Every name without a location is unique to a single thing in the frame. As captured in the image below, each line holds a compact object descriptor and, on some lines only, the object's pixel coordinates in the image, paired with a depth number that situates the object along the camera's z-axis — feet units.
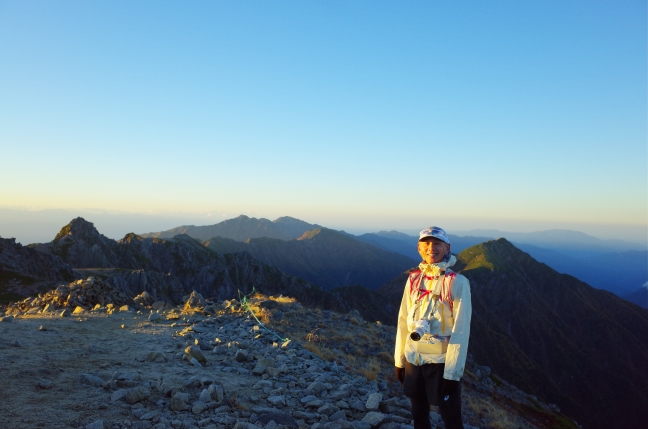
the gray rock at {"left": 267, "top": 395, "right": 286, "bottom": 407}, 26.61
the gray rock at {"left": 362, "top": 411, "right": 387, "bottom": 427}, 24.86
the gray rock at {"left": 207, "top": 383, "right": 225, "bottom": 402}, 25.08
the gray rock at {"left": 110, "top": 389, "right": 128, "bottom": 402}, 23.66
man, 17.58
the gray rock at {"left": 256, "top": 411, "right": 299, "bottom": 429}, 23.26
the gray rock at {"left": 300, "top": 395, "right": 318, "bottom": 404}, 27.53
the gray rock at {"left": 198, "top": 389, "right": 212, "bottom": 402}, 24.70
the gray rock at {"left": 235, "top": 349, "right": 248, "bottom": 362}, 36.17
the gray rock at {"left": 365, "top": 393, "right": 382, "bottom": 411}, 27.35
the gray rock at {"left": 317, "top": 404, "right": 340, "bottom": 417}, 25.79
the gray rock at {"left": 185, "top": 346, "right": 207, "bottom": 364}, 34.35
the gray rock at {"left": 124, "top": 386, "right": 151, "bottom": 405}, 23.50
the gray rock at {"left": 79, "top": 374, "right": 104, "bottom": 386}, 25.96
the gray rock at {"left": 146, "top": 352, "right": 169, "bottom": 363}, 33.09
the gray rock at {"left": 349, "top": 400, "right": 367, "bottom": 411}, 27.60
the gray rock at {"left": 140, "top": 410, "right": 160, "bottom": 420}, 21.72
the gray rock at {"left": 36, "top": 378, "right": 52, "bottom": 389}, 24.85
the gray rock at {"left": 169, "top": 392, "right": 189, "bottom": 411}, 23.53
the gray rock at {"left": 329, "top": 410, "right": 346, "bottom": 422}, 24.98
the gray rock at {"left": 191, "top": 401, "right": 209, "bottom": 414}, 23.41
